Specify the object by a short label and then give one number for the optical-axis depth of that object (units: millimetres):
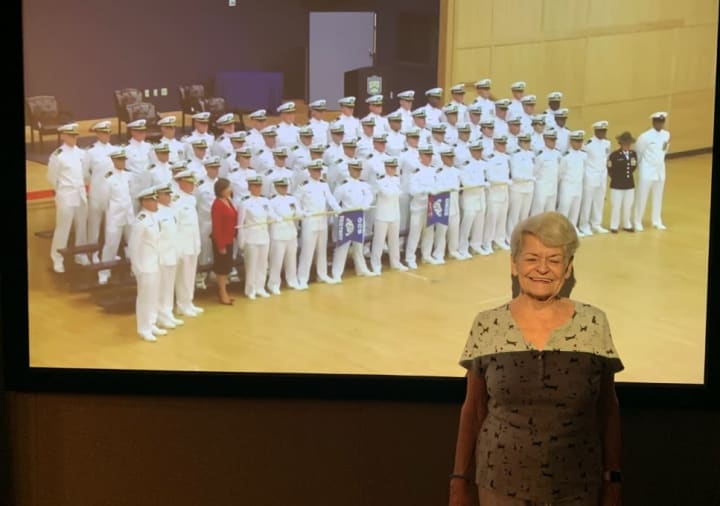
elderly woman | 2537
